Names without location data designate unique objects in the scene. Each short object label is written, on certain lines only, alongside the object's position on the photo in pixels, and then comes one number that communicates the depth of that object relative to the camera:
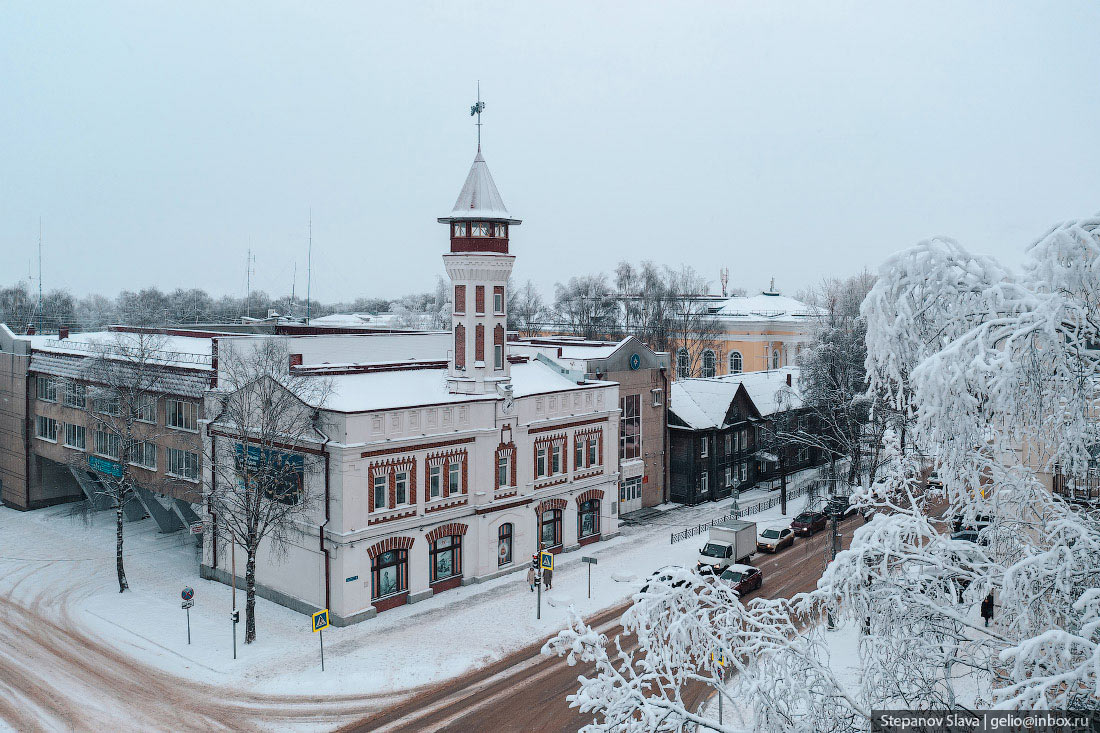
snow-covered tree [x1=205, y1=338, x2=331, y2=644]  26.36
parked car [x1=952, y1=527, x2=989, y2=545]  26.25
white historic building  27.77
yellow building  78.31
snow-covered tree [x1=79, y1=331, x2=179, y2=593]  31.34
